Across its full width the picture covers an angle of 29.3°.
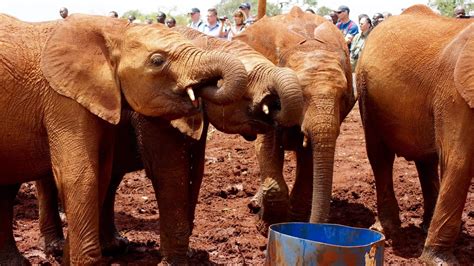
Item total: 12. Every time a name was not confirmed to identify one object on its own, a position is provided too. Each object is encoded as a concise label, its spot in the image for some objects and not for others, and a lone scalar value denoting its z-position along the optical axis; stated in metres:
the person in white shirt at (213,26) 15.74
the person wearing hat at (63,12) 18.00
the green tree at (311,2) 47.46
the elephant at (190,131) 7.04
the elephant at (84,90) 6.43
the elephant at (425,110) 7.79
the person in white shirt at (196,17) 17.13
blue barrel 5.63
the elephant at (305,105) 7.82
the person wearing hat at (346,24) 15.22
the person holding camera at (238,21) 15.41
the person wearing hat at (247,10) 16.11
